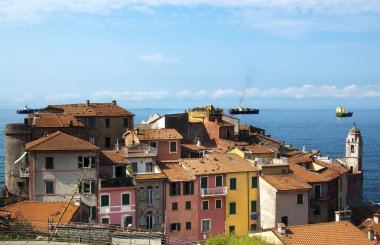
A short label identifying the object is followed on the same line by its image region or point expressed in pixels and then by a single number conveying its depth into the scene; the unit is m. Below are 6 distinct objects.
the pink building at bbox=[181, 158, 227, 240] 45.19
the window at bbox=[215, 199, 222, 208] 45.88
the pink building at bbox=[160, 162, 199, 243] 44.12
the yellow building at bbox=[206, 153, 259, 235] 46.22
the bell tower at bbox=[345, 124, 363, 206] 62.41
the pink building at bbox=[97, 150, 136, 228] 41.91
